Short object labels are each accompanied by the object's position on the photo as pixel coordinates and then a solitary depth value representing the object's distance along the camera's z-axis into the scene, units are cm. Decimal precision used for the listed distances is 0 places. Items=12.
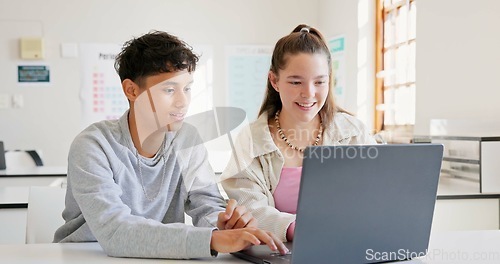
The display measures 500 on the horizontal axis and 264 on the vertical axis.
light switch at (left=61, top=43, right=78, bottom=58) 517
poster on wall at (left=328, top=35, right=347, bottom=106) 500
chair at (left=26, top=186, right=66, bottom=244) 174
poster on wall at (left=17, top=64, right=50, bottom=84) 510
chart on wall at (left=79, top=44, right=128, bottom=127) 523
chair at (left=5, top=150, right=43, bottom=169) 440
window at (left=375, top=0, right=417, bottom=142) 424
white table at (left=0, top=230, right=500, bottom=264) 125
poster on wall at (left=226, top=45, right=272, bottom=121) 544
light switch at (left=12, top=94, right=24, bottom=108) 509
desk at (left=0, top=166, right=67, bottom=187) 350
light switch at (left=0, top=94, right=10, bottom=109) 507
